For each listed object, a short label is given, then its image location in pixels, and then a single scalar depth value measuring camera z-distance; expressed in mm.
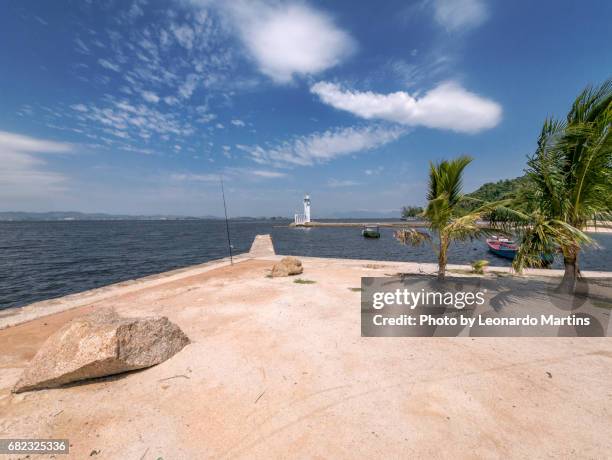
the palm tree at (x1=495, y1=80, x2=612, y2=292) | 6574
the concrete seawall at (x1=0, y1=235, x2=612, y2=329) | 7720
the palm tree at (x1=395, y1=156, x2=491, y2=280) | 9156
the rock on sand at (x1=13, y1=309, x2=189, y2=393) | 4117
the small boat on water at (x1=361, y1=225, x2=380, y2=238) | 57688
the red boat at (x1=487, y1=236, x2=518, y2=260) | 27100
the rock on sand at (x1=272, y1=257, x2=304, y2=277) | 12266
